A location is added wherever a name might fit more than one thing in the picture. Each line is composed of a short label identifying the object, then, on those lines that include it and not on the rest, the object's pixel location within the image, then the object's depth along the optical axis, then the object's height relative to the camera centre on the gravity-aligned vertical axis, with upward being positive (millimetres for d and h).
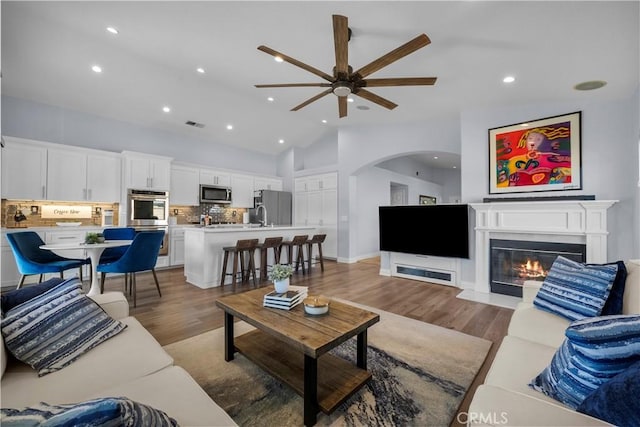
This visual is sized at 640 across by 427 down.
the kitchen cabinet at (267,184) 7746 +969
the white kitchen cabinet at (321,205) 7035 +311
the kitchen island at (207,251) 4270 -563
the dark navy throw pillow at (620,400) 751 -533
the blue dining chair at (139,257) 3375 -510
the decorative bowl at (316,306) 1894 -627
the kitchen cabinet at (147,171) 5316 +919
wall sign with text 4832 +96
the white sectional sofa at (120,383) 1044 -727
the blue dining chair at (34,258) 3264 -546
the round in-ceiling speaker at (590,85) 3191 +1579
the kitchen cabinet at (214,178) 6658 +983
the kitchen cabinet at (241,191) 7293 +700
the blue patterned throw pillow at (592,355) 900 -479
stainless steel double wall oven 5352 +114
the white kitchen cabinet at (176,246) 5809 -631
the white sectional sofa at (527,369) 912 -688
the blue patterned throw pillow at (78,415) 496 -380
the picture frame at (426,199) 10165 +674
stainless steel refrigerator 7480 +295
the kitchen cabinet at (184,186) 6148 +715
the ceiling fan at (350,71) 2158 +1403
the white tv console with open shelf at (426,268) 4594 -918
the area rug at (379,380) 1604 -1159
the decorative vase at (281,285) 2172 -545
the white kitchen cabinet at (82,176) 4617 +721
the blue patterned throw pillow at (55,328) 1297 -579
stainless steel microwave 6612 +556
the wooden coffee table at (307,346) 1529 -919
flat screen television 4453 -228
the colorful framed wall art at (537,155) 3607 +862
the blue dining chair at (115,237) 4139 -332
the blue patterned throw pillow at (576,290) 1710 -489
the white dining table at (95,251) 3107 -418
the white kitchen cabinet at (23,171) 4191 +723
